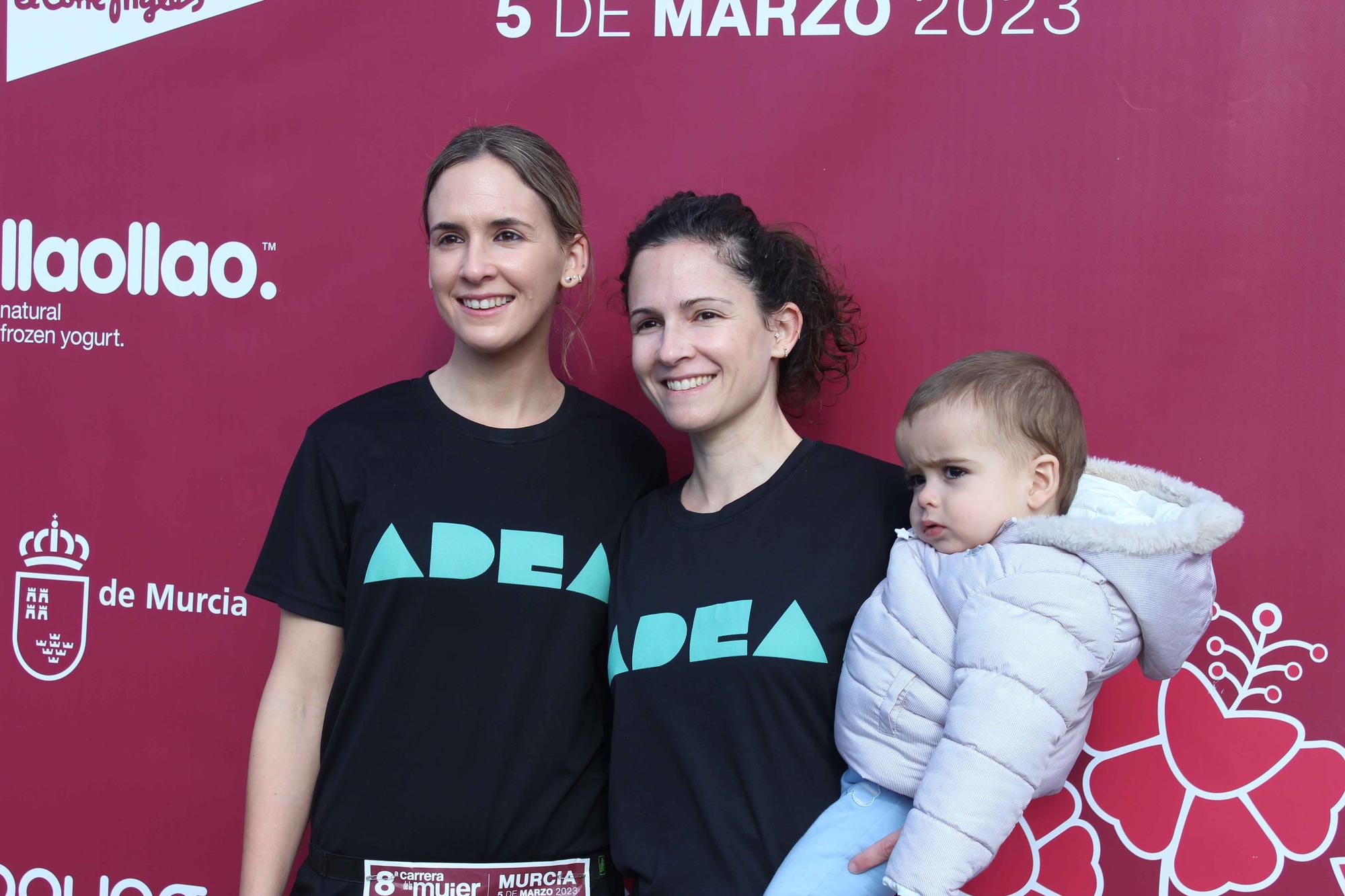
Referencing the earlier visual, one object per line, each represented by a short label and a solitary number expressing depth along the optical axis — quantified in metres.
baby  1.16
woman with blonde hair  1.51
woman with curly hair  1.37
